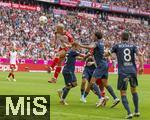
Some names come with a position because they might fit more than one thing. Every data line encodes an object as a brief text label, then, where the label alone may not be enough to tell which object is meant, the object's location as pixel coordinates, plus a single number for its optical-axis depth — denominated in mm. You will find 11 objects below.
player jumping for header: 18062
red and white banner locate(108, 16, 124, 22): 76125
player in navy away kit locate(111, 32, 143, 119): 15445
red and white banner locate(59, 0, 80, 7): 69169
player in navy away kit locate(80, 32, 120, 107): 17844
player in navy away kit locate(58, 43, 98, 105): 18750
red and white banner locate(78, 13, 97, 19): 70500
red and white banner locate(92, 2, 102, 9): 73506
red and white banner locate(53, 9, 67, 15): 66188
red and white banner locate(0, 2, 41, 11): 59588
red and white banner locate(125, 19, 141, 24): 79075
